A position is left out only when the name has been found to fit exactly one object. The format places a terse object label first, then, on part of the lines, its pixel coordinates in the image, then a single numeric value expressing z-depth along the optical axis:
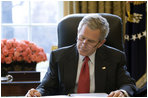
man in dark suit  3.30
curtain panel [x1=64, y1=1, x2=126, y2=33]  4.90
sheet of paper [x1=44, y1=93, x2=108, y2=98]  3.01
